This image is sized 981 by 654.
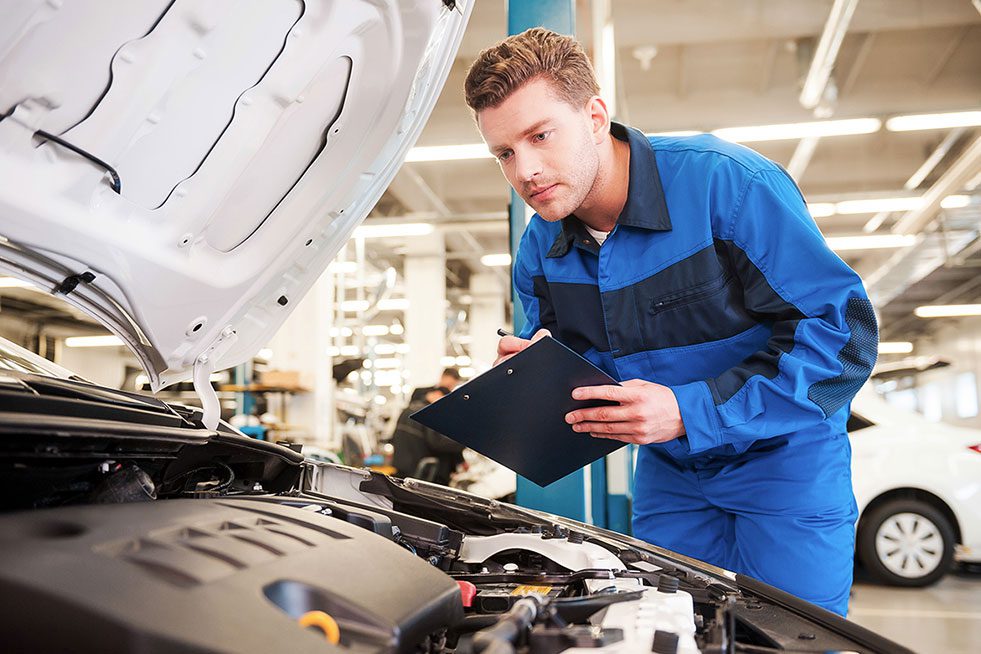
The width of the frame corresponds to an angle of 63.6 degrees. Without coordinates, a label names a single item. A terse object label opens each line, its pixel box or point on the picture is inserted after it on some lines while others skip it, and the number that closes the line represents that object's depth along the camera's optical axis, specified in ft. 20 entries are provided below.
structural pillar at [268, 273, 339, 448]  26.12
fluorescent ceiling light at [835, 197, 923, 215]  30.07
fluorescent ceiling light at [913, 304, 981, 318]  48.98
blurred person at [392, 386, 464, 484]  19.56
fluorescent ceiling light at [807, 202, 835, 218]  30.09
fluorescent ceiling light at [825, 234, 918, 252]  34.91
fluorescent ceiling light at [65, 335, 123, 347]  50.81
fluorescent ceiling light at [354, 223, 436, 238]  33.17
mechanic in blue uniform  4.67
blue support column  8.36
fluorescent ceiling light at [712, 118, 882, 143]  21.77
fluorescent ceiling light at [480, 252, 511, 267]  41.19
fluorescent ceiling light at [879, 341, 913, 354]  66.80
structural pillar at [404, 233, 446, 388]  38.11
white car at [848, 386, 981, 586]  15.29
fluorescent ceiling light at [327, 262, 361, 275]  30.14
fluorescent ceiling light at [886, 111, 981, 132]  21.59
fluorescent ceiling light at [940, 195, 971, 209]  27.96
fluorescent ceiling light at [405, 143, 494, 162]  24.02
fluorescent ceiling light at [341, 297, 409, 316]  45.60
